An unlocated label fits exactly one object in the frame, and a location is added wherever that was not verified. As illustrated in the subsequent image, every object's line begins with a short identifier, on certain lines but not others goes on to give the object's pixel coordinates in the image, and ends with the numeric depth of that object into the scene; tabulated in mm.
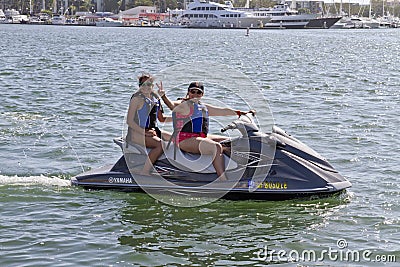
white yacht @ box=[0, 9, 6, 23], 134475
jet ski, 9312
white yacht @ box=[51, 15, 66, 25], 132875
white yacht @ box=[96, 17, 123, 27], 127875
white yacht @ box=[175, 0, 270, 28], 120312
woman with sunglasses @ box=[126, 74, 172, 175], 9500
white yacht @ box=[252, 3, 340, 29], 118875
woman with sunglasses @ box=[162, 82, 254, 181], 9219
